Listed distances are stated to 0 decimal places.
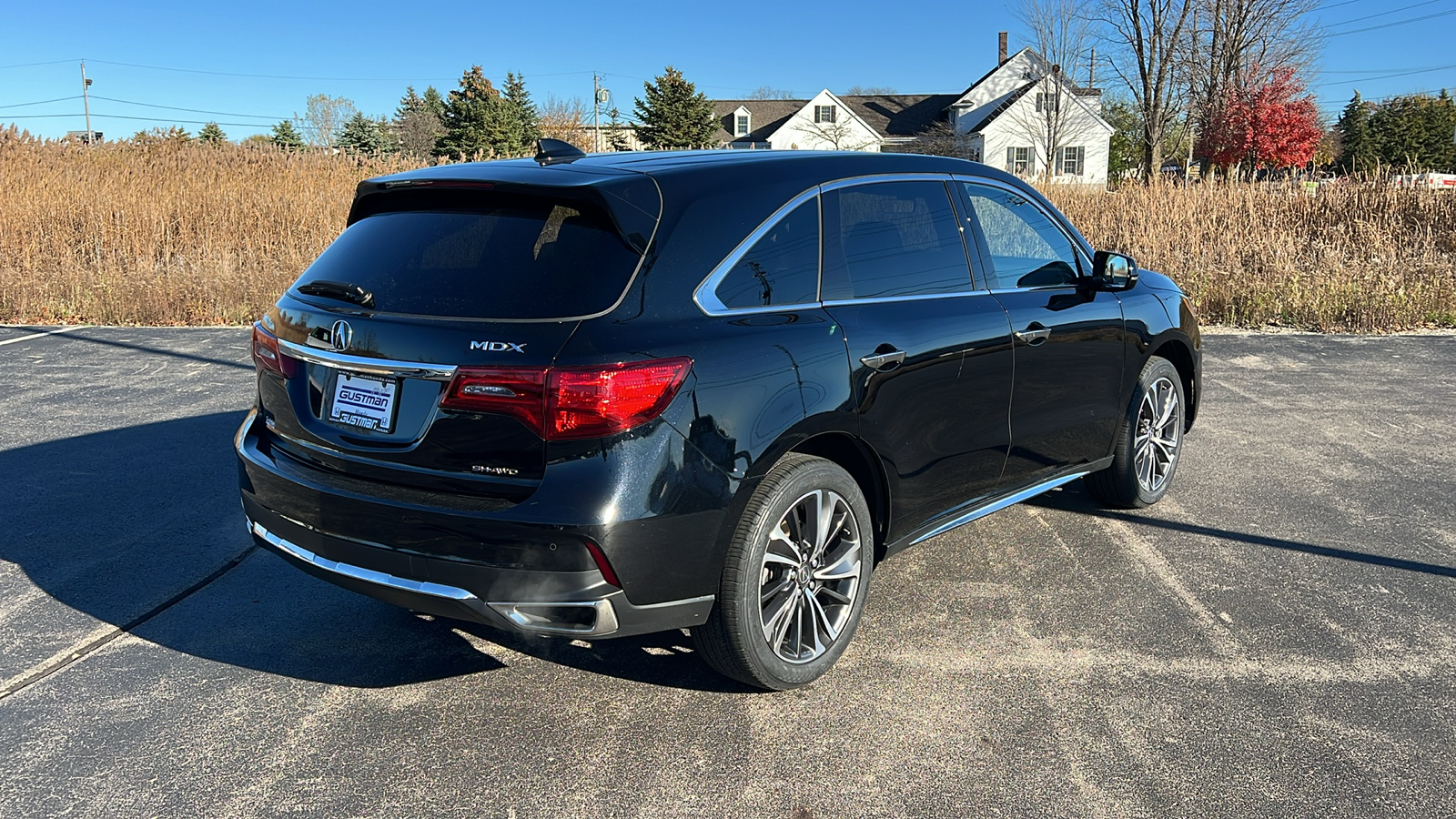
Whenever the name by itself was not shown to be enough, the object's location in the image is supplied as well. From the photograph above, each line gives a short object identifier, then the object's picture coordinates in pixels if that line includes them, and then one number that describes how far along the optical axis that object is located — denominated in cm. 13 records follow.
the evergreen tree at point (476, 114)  5272
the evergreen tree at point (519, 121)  5291
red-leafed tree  3303
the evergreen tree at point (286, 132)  6150
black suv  292
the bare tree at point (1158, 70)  3128
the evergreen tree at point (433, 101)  7469
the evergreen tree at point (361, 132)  5675
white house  5038
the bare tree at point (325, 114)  7975
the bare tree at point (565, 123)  4943
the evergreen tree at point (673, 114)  5603
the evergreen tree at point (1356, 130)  5262
